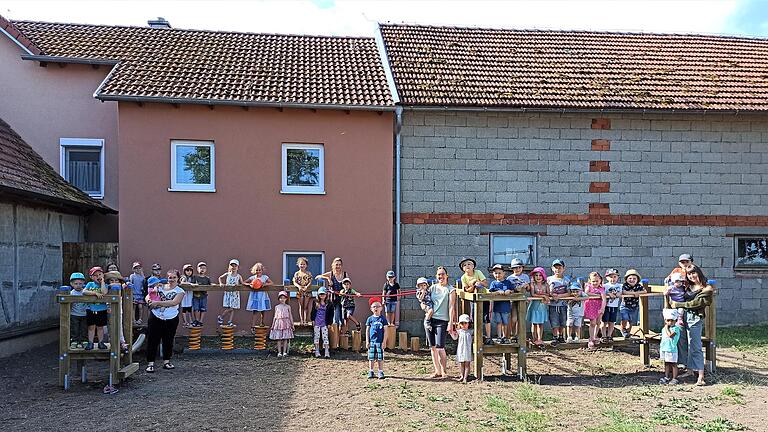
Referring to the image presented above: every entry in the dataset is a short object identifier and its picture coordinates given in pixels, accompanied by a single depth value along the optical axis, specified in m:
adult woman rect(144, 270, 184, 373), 9.88
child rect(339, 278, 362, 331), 11.66
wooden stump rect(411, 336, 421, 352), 11.86
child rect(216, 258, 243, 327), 12.43
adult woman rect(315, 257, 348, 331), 11.73
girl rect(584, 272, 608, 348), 11.00
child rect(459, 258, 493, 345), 10.30
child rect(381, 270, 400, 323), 11.91
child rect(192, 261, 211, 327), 12.20
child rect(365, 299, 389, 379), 9.80
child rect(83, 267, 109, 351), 9.52
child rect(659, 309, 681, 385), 9.59
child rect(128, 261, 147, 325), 12.11
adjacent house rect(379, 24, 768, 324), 14.23
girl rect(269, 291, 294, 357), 11.27
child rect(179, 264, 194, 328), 12.20
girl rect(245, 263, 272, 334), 12.08
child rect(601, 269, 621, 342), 11.46
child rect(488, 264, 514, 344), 10.32
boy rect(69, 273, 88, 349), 9.39
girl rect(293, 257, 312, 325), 11.62
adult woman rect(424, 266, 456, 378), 9.92
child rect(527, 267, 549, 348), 10.90
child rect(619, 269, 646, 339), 11.46
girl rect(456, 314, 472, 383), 9.62
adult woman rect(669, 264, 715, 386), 9.55
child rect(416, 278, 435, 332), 10.05
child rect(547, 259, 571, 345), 10.91
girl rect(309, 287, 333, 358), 11.41
